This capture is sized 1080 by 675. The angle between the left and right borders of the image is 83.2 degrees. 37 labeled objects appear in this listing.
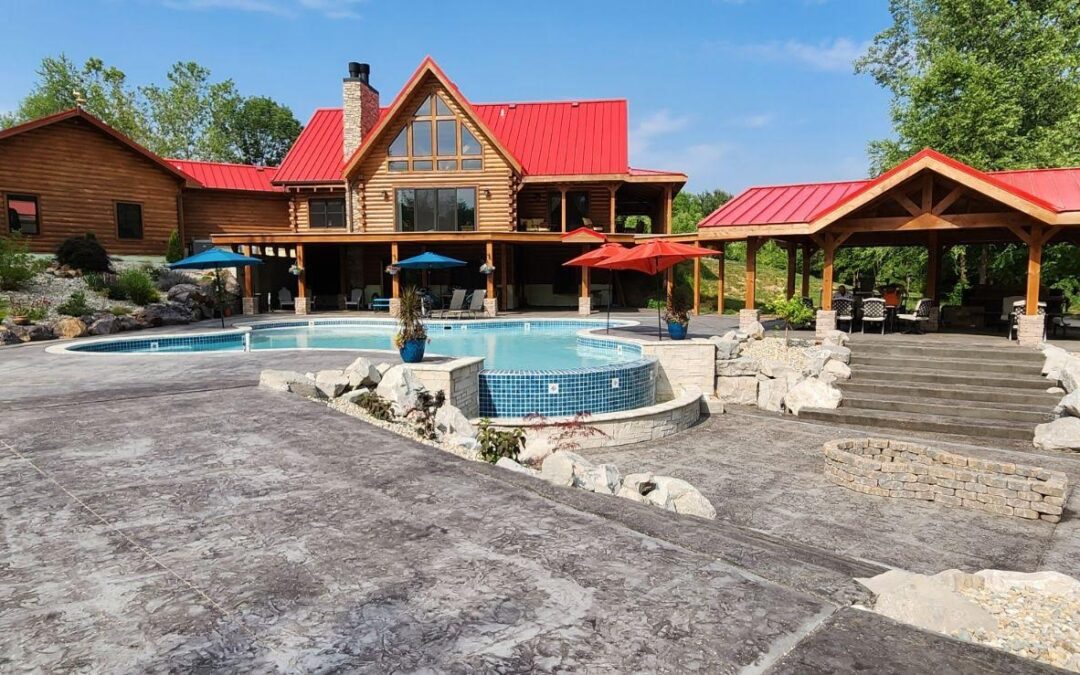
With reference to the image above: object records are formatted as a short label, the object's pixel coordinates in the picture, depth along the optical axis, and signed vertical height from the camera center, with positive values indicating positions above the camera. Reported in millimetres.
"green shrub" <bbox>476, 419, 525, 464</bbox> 6750 -1675
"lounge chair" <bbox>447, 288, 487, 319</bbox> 22125 -209
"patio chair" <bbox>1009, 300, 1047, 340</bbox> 12891 -429
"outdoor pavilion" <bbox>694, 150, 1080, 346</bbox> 12406 +1868
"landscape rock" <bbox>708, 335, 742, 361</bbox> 12602 -1134
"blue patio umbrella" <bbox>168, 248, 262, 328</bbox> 17516 +1074
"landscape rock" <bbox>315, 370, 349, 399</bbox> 8015 -1149
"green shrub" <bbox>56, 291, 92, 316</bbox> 16219 -224
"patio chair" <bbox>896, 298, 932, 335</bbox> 14344 -494
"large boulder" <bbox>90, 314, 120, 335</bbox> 15664 -708
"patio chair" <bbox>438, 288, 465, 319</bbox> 22214 -132
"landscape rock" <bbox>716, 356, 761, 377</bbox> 12531 -1488
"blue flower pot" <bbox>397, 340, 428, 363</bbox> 9484 -849
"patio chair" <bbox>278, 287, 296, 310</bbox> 24627 -62
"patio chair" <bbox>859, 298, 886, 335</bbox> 14352 -405
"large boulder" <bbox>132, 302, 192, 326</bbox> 17547 -494
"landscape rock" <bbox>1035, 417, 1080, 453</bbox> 8695 -2072
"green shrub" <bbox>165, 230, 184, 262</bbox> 23609 +1879
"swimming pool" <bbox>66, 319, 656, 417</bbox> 10148 -1249
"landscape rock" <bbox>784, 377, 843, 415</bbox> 10984 -1866
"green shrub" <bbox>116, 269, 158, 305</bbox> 18891 +321
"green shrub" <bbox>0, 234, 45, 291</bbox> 17344 +993
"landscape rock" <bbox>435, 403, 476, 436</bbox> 7975 -1685
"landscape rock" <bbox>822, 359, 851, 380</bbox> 11766 -1475
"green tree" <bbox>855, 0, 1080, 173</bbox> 22672 +8008
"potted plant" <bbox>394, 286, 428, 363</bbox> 9422 -550
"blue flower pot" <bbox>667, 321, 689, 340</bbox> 13039 -771
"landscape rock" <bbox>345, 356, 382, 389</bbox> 8375 -1065
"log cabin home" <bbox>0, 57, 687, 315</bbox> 21938 +4199
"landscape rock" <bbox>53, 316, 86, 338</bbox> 15000 -718
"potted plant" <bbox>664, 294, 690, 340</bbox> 13031 -491
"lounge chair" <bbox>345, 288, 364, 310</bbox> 24578 -80
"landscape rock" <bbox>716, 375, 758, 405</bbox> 12570 -1972
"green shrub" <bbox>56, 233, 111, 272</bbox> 20094 +1444
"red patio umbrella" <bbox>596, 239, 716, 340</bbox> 13344 +870
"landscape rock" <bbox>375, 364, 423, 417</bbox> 8195 -1289
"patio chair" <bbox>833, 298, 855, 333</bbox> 14469 -380
